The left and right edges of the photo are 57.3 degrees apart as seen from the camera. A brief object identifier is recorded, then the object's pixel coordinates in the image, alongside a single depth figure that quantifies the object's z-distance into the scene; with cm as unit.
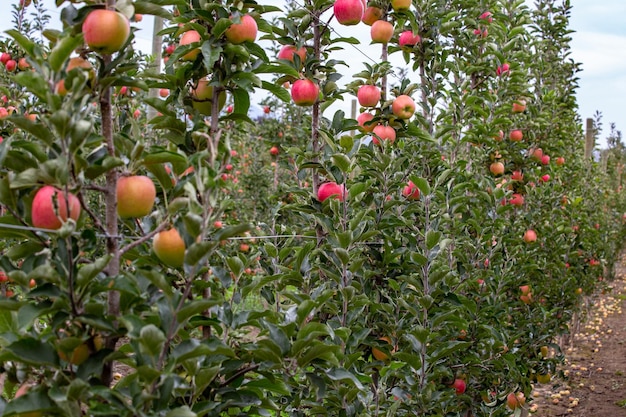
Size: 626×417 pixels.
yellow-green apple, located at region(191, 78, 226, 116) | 162
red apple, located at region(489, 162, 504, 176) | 392
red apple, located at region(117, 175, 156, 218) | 121
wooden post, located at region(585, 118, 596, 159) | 875
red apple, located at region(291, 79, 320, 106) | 218
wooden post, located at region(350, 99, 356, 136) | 1152
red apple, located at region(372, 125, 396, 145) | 258
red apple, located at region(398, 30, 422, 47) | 307
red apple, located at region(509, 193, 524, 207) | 418
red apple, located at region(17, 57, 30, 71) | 369
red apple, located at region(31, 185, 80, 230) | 107
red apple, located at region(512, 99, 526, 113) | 416
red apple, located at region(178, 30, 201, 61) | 159
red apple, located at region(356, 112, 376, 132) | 269
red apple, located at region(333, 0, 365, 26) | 233
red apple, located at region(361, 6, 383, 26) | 279
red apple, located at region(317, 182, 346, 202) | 220
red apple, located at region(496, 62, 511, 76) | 390
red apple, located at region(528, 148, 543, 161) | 423
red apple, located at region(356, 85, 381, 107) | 263
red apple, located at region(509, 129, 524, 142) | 408
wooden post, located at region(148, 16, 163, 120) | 507
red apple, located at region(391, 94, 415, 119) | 259
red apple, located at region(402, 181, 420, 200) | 272
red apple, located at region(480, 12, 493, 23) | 381
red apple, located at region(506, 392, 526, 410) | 377
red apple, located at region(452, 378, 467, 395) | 292
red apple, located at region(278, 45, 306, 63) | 229
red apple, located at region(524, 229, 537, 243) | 416
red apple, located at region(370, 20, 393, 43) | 269
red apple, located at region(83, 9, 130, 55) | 118
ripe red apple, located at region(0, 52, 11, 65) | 387
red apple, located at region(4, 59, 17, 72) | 386
